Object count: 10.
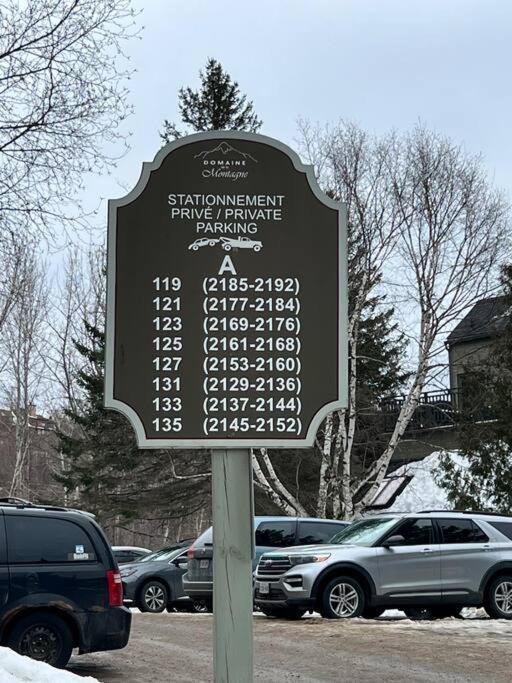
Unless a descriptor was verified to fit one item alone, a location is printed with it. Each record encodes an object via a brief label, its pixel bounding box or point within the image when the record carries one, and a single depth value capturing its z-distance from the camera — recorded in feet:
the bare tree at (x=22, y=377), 156.35
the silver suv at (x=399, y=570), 50.72
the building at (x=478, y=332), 90.01
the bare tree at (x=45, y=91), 39.11
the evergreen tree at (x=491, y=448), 78.54
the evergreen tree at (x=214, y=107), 122.93
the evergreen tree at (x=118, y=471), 123.34
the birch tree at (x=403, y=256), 93.71
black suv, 33.24
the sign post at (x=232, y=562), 23.00
